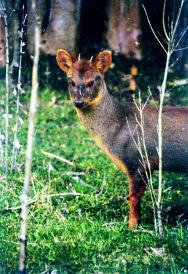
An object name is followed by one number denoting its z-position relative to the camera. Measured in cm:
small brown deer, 1253
